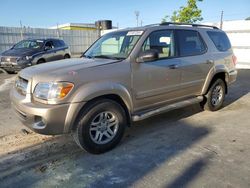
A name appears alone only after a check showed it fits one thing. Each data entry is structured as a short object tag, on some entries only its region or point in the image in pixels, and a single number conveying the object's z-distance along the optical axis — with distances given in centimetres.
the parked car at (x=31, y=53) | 823
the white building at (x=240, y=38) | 1018
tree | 1544
